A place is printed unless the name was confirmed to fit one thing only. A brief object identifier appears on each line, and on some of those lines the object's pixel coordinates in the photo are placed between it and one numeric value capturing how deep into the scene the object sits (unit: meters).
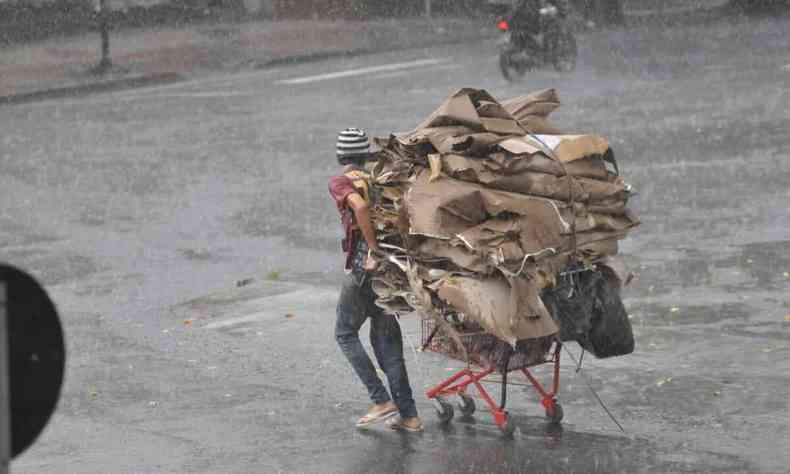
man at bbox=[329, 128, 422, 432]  15.23
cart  14.97
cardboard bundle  14.12
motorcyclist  49.09
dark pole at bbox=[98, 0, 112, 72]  56.91
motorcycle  48.00
